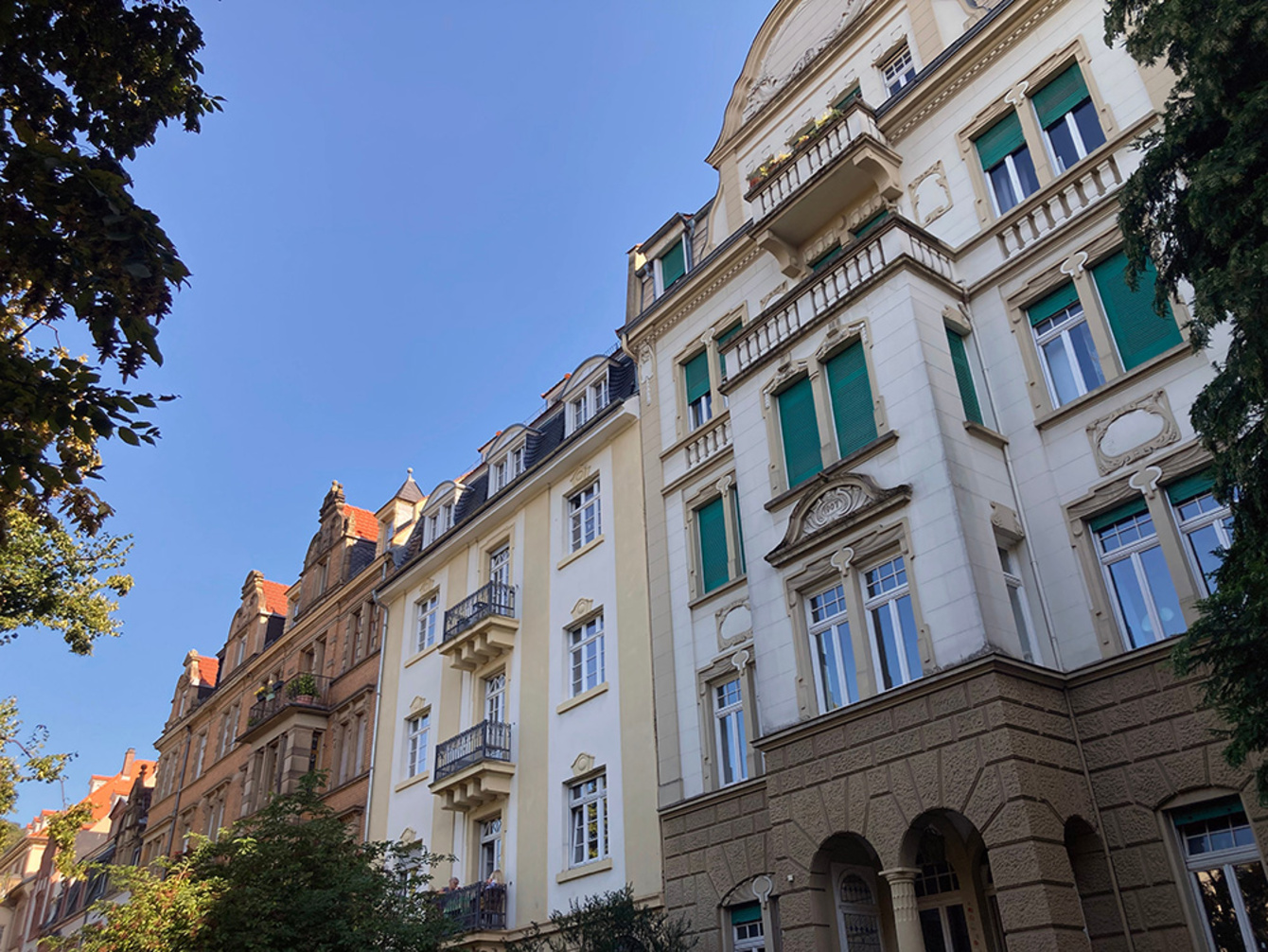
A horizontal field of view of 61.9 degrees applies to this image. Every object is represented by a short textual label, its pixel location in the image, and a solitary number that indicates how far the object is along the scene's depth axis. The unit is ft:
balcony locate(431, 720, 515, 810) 72.49
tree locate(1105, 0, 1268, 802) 27.48
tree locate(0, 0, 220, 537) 24.04
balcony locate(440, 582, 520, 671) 78.95
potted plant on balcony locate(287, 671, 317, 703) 105.09
